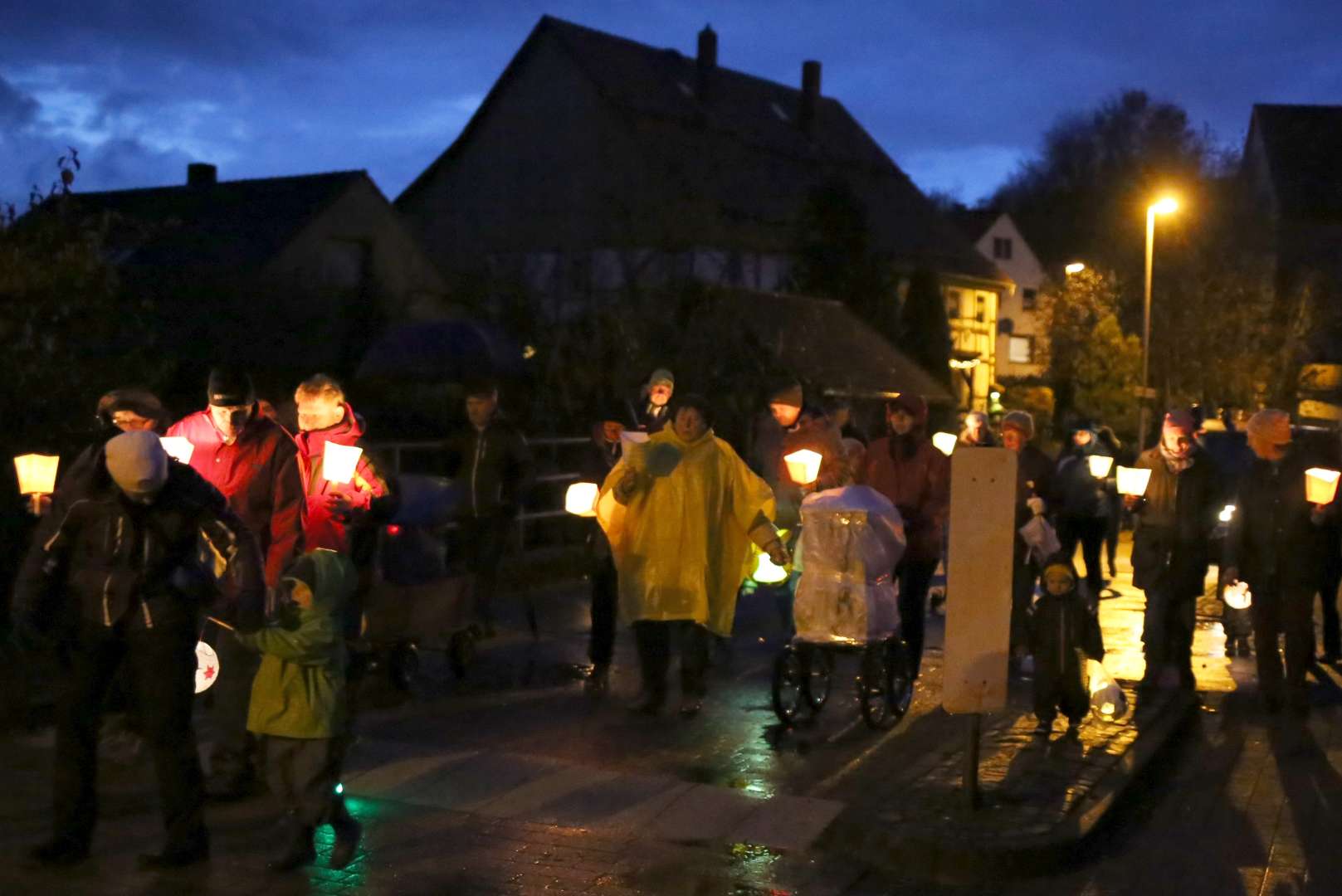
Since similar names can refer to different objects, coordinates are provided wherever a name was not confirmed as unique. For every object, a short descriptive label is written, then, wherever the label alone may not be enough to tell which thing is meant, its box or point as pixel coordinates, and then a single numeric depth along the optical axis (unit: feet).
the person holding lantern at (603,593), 34.14
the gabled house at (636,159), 128.88
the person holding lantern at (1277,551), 34.19
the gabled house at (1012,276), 215.72
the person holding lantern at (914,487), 33.17
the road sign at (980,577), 24.17
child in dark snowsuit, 29.84
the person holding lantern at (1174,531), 34.81
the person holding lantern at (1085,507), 51.65
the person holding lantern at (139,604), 19.89
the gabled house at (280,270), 77.56
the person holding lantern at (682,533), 30.99
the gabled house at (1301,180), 188.14
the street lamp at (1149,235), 102.37
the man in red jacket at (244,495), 24.56
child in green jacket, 20.84
